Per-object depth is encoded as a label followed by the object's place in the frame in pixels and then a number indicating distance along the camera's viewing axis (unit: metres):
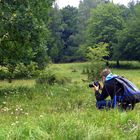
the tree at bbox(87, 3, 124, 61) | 75.56
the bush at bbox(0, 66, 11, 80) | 19.91
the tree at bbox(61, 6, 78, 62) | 84.19
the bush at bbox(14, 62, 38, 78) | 20.61
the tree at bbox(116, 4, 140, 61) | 67.50
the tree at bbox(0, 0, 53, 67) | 18.41
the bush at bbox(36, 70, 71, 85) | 26.48
